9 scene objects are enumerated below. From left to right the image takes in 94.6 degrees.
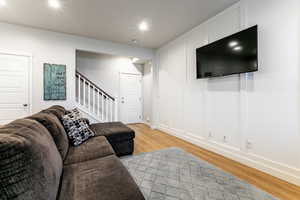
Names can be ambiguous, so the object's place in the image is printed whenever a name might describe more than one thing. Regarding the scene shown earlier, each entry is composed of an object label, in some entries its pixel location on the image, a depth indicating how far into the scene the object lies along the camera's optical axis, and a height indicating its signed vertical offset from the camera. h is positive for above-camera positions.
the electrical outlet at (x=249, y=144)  2.28 -0.74
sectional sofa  0.65 -0.46
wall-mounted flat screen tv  2.13 +0.80
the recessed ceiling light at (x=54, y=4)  2.37 +1.70
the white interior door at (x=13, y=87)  3.04 +0.30
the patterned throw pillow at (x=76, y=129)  1.99 -0.44
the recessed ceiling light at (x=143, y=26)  3.09 +1.72
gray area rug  1.57 -1.07
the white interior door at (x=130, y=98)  5.49 +0.08
